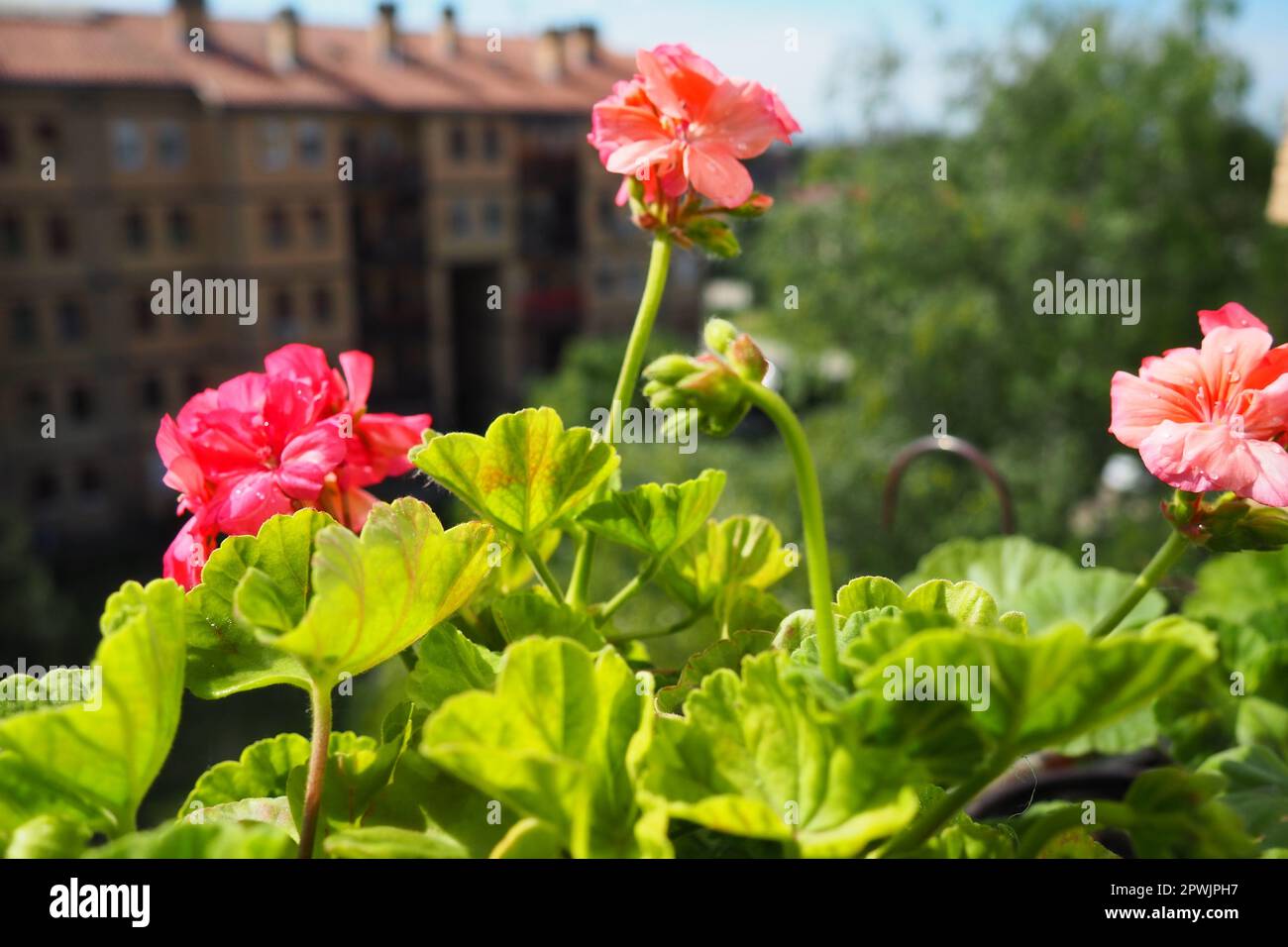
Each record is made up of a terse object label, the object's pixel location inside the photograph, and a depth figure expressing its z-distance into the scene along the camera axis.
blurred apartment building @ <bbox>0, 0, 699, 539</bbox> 9.49
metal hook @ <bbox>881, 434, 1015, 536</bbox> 0.60
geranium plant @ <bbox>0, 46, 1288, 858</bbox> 0.24
